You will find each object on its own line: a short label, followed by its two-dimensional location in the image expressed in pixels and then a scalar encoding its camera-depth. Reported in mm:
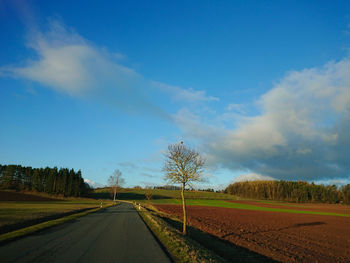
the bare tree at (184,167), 16644
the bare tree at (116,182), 92125
